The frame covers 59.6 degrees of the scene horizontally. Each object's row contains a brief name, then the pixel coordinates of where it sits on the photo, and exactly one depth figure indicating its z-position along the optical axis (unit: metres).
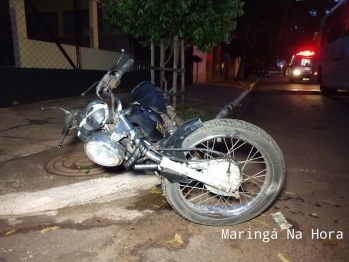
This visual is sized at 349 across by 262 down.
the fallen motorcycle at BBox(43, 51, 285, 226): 2.66
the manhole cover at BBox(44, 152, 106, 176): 3.98
